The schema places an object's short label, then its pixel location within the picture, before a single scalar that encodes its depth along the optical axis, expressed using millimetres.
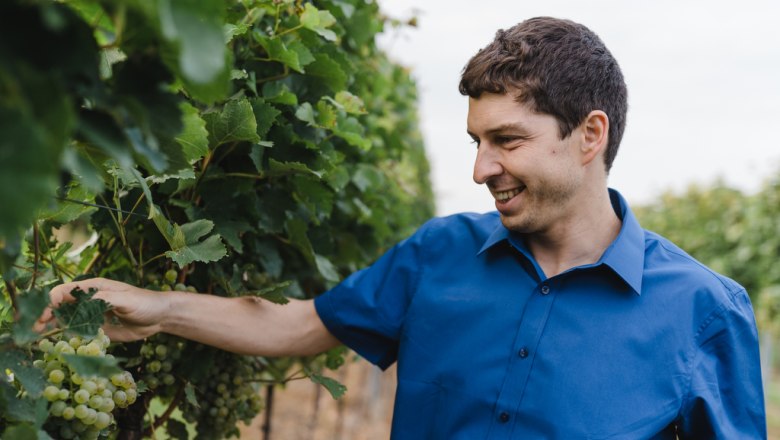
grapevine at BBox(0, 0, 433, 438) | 698
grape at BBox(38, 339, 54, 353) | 1272
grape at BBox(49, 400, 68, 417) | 1272
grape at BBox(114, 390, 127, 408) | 1439
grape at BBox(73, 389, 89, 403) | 1294
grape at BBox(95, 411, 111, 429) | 1342
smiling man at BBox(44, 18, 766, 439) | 2105
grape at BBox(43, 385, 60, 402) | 1251
